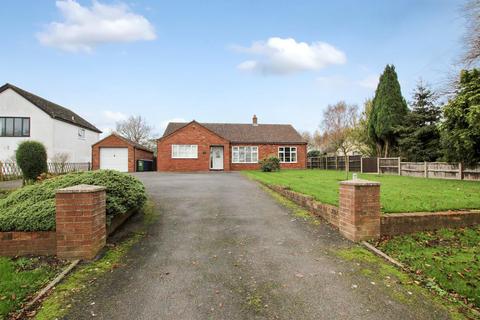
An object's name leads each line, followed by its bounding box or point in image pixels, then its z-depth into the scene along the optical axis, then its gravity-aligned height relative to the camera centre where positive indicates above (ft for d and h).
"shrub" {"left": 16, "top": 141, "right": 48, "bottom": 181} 39.27 +0.38
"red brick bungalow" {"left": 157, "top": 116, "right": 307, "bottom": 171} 86.17 +4.49
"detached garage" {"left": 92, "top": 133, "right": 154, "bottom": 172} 84.43 +2.15
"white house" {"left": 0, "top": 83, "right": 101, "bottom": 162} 76.89 +11.10
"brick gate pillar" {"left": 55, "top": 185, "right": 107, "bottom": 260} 15.24 -3.38
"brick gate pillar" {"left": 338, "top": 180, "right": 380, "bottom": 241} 18.21 -3.36
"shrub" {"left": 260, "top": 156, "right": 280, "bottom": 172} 75.61 -1.17
